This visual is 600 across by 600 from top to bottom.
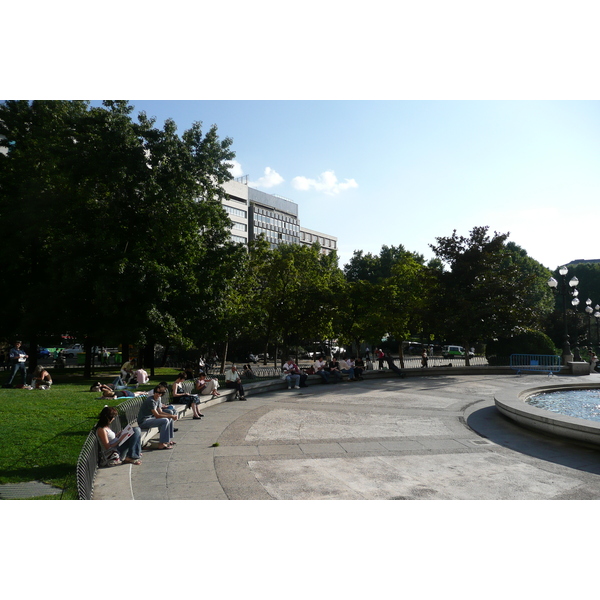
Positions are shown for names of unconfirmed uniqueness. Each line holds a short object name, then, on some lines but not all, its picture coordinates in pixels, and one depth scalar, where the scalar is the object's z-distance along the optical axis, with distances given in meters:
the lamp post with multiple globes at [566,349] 26.88
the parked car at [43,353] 51.66
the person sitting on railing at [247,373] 21.34
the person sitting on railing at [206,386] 15.40
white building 83.56
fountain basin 9.08
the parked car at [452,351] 57.02
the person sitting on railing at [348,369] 23.72
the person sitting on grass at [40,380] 16.07
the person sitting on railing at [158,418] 9.47
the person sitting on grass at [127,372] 16.80
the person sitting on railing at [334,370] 23.00
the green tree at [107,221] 19.80
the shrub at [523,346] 30.08
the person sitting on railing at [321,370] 22.58
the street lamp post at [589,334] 45.92
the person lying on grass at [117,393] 14.06
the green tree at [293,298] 31.59
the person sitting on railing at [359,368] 23.84
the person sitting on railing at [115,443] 7.82
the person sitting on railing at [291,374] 20.40
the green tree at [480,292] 28.23
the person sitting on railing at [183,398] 12.84
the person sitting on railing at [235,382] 16.70
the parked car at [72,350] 48.48
